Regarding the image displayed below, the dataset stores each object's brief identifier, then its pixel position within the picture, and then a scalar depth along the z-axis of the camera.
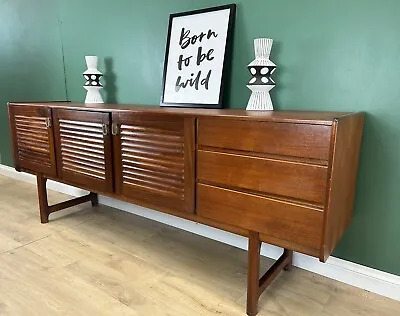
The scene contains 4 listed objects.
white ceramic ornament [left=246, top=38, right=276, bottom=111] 1.57
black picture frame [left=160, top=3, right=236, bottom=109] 1.74
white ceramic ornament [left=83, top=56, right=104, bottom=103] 2.26
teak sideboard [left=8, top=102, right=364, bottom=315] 1.16
